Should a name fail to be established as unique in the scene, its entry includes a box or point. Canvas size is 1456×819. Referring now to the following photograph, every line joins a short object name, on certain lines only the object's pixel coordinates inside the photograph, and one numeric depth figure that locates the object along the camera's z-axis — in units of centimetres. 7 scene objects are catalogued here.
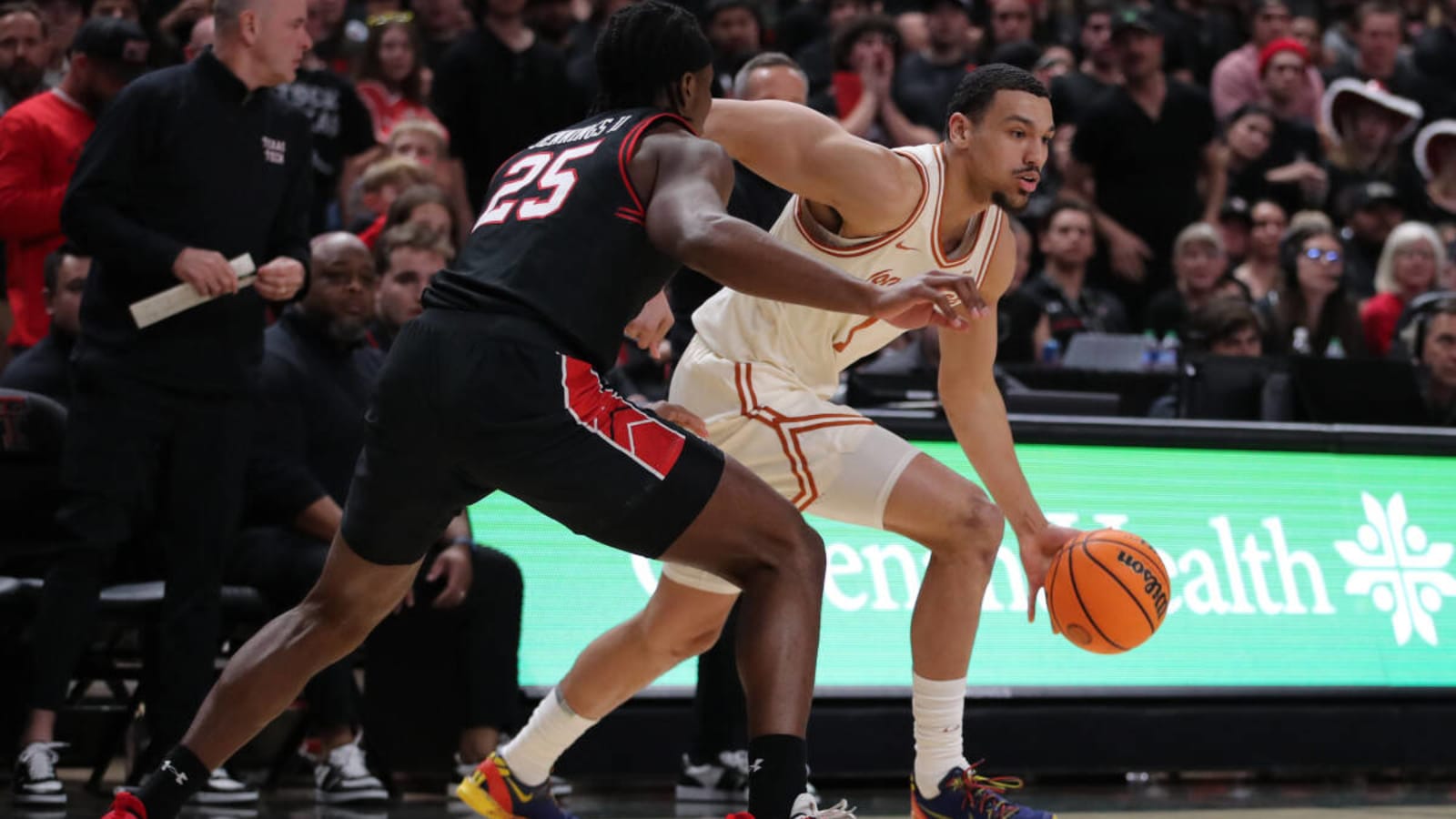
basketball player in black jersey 850
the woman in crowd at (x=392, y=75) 2130
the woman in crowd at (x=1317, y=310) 2137
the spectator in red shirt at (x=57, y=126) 1505
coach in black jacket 1266
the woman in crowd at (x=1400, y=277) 2205
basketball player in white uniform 1017
